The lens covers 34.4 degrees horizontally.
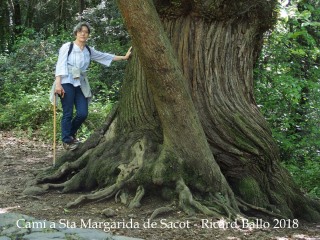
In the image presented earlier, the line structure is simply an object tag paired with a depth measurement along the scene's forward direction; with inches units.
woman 280.7
